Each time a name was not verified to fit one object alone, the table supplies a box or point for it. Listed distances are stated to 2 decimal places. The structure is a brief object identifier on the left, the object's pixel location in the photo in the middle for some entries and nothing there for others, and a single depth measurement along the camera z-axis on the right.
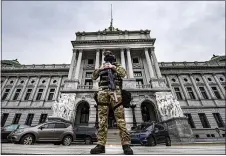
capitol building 19.23
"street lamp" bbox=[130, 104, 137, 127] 16.60
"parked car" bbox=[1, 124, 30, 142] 10.71
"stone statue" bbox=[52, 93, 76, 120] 16.42
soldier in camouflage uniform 3.01
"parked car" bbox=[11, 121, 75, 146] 7.50
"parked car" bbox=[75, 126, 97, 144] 10.80
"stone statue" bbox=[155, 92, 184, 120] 16.23
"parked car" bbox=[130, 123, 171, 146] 8.49
